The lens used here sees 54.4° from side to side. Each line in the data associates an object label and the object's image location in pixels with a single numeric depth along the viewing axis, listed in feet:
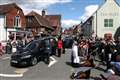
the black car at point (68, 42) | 49.07
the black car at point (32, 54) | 23.94
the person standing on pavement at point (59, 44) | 29.33
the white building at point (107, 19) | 67.06
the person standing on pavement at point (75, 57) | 22.77
